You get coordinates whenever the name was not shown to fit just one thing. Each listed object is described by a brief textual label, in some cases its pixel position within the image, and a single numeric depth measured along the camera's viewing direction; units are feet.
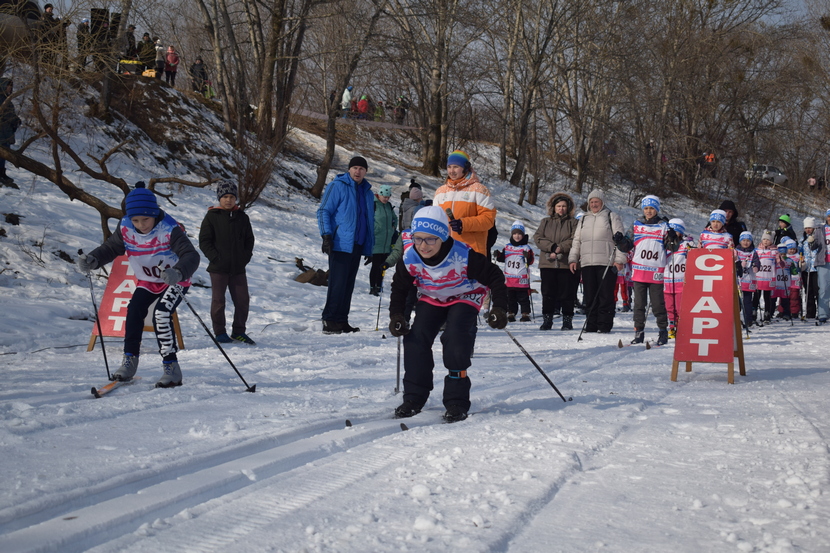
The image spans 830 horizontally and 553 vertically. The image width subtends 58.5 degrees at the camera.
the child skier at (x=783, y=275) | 47.37
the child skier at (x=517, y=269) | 40.86
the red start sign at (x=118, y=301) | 24.57
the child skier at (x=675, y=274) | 31.50
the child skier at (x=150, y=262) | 18.69
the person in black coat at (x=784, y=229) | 49.39
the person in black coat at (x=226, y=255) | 27.22
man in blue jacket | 29.78
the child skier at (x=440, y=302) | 15.92
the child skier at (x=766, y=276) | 47.03
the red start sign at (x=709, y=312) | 21.70
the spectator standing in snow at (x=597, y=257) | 34.22
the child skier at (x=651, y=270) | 30.27
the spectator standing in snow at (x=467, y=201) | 23.12
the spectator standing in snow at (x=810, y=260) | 44.57
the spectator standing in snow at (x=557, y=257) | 36.19
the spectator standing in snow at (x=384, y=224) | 35.50
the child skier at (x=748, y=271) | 41.27
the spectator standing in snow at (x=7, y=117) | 30.96
